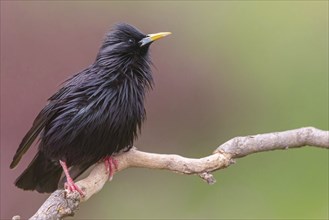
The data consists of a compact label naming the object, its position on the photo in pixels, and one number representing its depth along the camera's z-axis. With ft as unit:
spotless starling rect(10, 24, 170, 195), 19.40
